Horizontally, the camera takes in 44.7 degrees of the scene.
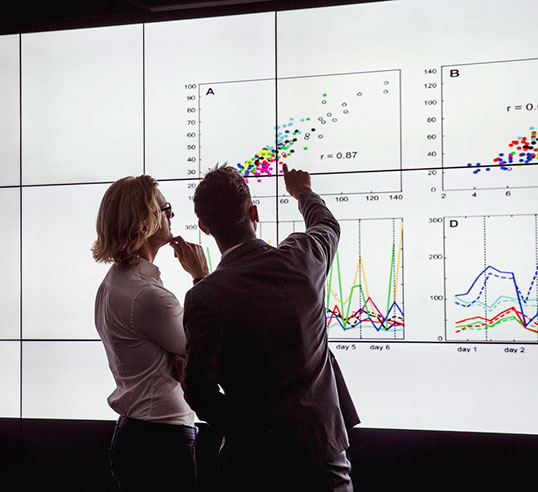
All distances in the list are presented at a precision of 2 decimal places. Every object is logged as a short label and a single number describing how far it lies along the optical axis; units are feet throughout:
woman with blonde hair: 5.98
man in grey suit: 5.14
